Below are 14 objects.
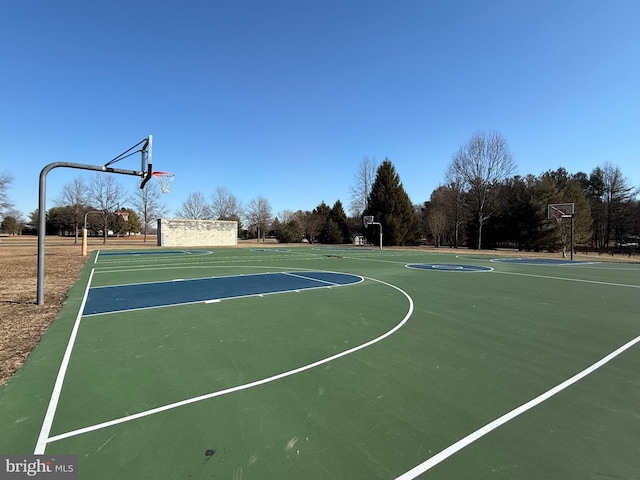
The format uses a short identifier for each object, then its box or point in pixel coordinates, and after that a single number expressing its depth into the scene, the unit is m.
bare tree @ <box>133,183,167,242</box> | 48.22
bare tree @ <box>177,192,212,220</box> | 65.31
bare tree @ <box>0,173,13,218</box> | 37.90
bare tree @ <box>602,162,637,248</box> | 47.22
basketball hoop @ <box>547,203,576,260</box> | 27.89
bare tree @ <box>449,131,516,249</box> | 39.03
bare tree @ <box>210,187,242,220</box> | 66.44
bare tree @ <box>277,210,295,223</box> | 72.04
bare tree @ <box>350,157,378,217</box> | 50.94
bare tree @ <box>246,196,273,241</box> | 61.91
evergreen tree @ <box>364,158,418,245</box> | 43.78
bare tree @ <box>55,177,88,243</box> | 43.59
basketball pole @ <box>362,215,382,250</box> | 36.89
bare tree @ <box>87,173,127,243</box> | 43.34
